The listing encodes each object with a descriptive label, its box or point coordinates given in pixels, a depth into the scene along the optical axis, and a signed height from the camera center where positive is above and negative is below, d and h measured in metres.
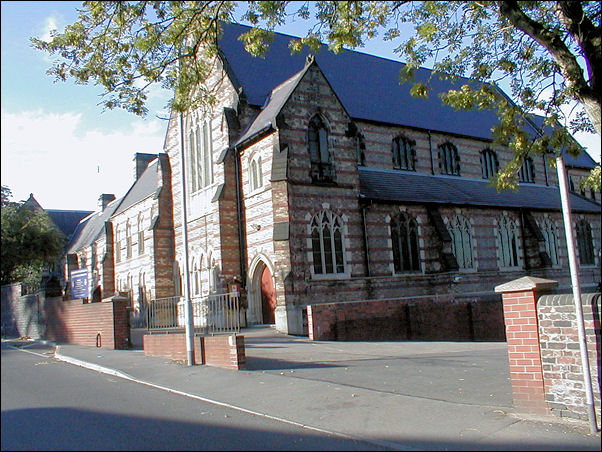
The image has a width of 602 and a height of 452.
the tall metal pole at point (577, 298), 6.08 -0.31
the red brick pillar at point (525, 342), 7.00 -0.86
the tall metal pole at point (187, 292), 12.62 +0.12
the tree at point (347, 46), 9.52 +4.49
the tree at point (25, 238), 22.48 +3.00
